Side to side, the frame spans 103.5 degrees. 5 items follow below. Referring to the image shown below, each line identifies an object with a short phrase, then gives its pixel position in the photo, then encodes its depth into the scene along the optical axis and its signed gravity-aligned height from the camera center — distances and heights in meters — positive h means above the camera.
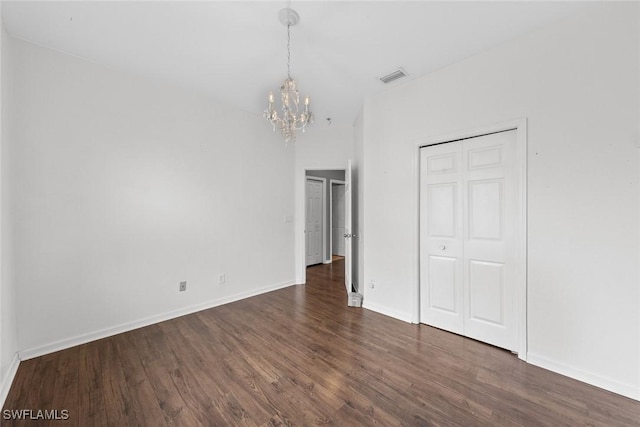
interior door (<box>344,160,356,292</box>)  3.80 -0.30
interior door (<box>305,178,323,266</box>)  6.13 -0.21
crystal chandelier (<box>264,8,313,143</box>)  2.11 +0.93
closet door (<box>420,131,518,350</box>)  2.37 -0.24
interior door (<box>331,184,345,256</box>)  7.38 -0.14
